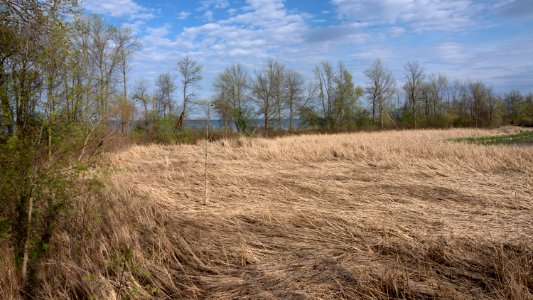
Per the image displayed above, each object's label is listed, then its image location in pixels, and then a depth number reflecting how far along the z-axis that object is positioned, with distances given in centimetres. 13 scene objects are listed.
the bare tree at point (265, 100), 4056
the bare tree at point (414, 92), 4872
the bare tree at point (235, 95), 3355
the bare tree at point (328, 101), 4444
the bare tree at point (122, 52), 2797
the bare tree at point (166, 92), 3700
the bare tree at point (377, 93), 4641
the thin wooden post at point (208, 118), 691
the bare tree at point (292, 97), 4225
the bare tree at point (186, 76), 3709
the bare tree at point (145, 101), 2455
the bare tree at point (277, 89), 4097
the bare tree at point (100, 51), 2566
